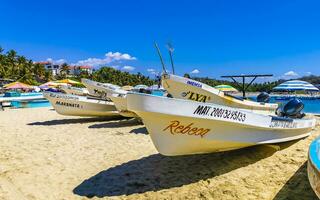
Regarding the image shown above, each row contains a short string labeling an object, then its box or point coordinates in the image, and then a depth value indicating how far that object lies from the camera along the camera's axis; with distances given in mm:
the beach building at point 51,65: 96058
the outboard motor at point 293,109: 5318
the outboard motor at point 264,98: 8991
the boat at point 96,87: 10944
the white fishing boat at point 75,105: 8820
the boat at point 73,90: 14440
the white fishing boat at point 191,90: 6645
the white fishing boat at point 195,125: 3291
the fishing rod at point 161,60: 4793
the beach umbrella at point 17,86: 20742
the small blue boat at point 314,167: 2206
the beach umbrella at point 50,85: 21136
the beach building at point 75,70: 72717
